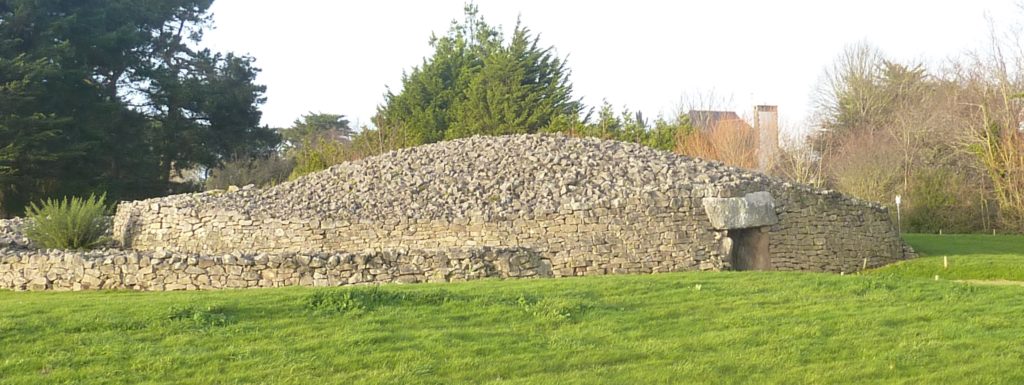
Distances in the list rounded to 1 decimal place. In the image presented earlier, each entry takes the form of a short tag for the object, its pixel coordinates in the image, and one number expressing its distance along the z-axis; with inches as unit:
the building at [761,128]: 1424.7
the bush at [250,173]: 1323.8
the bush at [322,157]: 1152.8
